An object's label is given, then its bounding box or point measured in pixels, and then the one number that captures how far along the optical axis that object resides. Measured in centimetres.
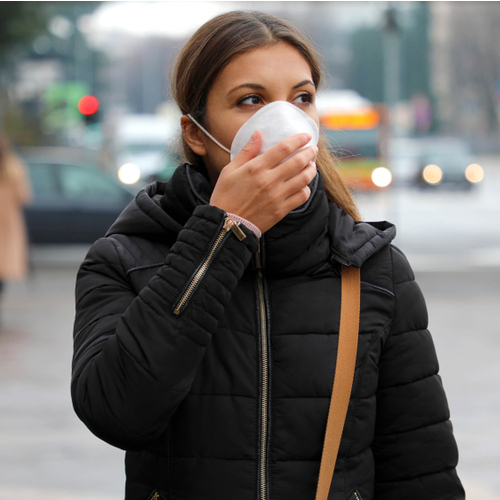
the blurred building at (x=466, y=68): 5609
